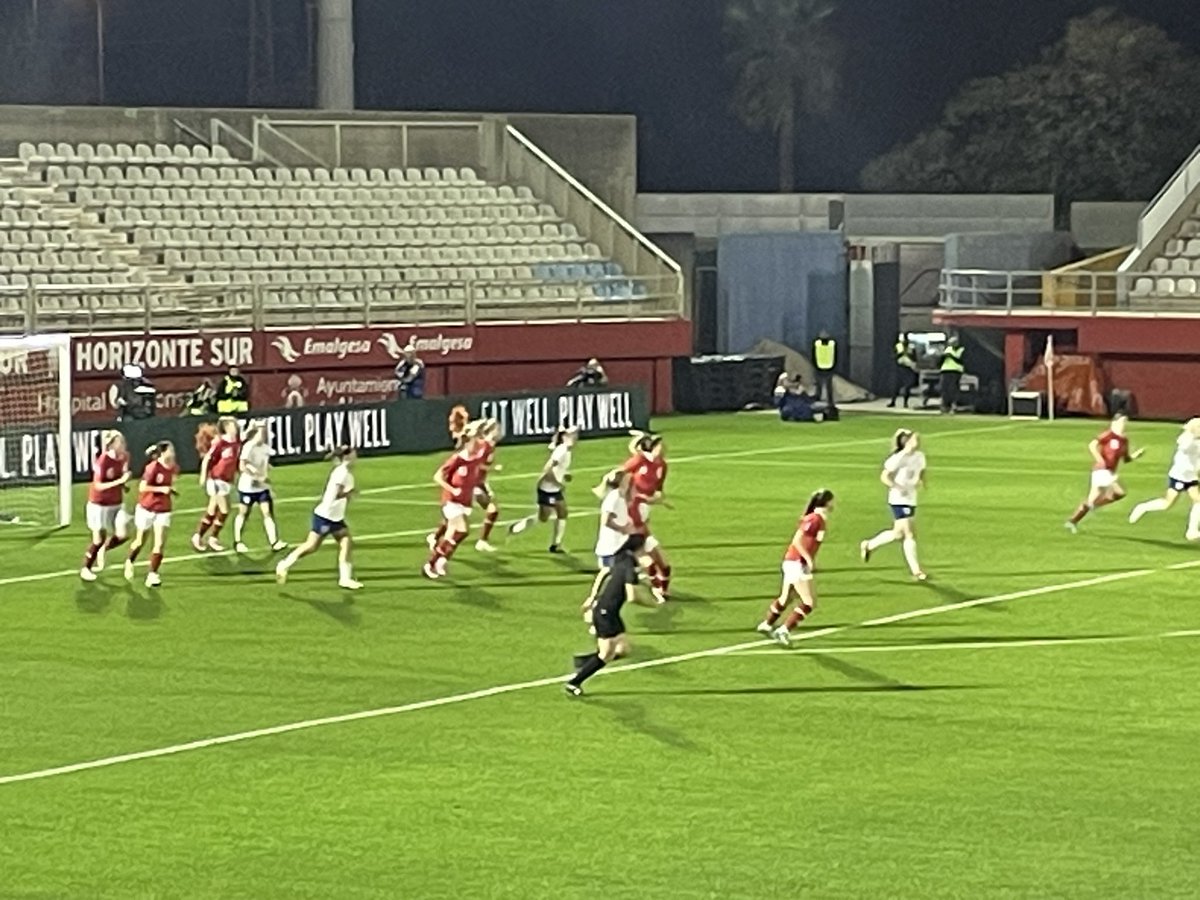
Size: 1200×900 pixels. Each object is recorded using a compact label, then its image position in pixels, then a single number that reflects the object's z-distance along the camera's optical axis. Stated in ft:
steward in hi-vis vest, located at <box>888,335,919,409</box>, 200.54
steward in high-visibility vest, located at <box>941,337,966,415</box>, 193.77
